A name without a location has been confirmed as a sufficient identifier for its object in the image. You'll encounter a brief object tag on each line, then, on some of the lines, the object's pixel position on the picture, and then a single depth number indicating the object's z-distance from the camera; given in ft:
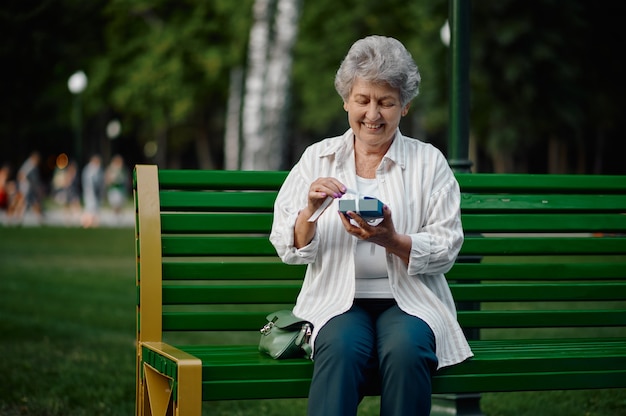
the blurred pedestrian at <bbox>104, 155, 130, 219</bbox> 93.45
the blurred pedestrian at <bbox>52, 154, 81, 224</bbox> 94.73
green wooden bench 12.03
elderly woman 11.93
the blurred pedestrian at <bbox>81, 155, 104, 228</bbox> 86.33
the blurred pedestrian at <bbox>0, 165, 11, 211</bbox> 99.96
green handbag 12.25
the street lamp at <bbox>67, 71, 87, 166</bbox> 95.76
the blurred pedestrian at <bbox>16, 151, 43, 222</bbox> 88.38
